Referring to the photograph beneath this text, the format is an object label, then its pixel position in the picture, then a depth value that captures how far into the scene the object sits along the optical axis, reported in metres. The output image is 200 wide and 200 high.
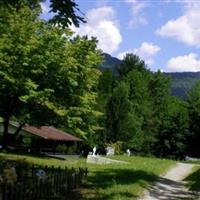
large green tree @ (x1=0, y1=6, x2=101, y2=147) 35.78
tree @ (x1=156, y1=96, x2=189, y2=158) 97.45
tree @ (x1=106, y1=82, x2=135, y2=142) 76.94
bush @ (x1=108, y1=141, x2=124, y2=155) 74.69
